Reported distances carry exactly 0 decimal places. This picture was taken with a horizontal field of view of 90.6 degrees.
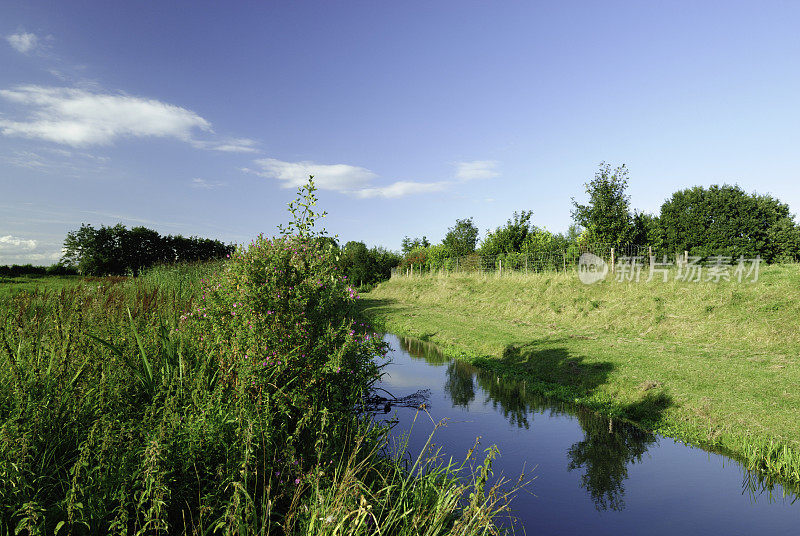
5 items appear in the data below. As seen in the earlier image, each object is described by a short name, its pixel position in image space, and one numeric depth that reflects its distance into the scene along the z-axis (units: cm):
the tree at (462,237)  4503
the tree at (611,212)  2306
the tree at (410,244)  5936
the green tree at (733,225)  4206
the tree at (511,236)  3778
